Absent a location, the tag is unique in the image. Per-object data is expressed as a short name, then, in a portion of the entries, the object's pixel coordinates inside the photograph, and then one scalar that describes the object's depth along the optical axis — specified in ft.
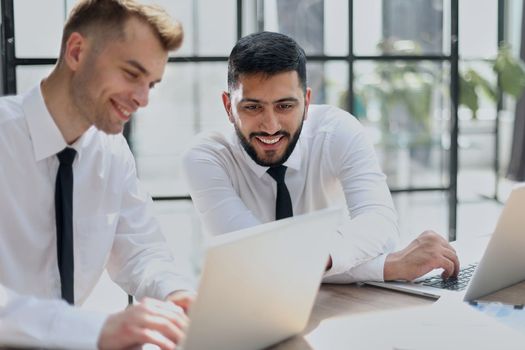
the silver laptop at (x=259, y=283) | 4.10
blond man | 5.29
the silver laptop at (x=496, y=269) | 5.19
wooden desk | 5.19
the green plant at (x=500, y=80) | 12.36
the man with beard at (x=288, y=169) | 5.83
